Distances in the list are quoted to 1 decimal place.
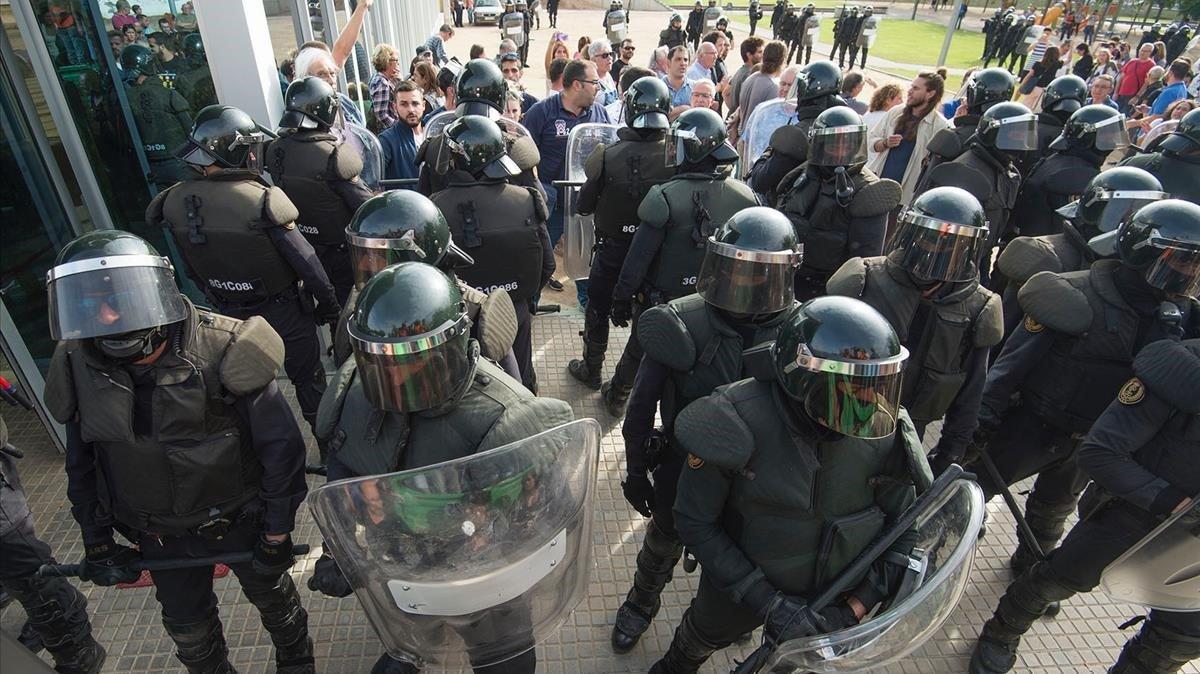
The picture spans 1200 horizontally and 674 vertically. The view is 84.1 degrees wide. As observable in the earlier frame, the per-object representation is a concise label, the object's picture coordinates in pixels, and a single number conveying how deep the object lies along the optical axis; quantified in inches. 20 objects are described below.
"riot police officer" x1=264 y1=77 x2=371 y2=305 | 175.3
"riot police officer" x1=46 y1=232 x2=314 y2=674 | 87.0
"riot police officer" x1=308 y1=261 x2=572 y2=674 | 76.6
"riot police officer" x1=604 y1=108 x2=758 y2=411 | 156.3
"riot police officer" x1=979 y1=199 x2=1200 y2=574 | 115.0
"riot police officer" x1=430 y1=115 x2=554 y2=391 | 150.3
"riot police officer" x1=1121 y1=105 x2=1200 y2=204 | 198.2
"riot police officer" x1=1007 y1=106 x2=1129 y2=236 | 204.5
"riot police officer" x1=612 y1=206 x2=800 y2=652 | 110.0
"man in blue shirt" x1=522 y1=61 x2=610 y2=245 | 248.2
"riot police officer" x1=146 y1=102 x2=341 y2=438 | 141.6
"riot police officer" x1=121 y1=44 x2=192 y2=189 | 212.5
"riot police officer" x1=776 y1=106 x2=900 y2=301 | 164.9
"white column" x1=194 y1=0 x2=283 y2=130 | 178.4
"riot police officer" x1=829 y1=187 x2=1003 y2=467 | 118.6
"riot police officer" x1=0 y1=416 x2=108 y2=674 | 108.7
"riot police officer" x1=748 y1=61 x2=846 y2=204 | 207.6
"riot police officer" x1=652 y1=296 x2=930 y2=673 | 77.7
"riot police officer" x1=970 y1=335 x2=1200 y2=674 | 101.9
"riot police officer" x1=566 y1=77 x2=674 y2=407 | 187.3
